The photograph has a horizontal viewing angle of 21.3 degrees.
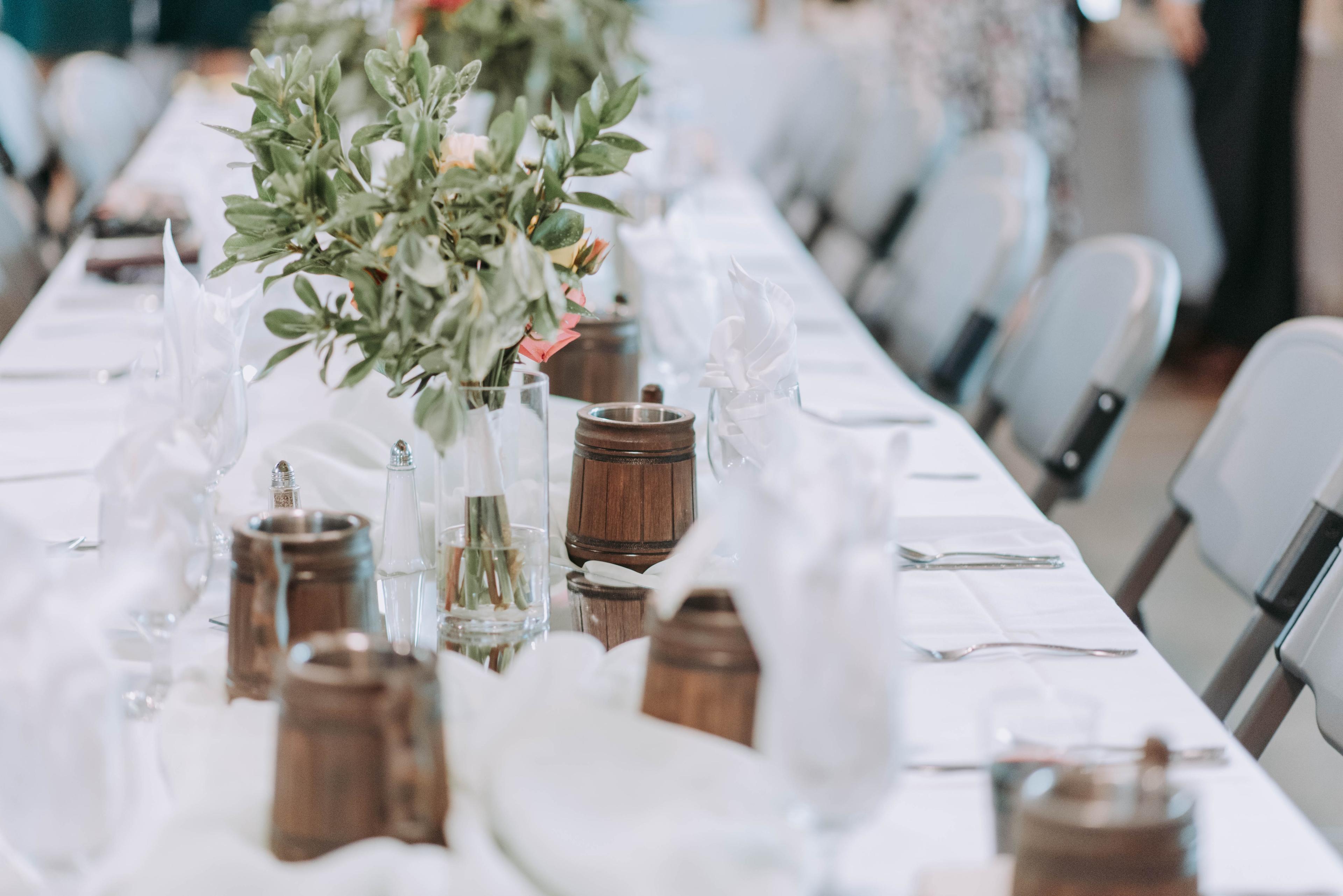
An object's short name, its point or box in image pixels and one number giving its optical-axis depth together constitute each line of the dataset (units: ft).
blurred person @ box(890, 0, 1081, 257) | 32.53
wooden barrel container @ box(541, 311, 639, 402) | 10.69
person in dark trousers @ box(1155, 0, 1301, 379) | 31.12
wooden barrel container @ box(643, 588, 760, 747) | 8.12
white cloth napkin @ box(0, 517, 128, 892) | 7.81
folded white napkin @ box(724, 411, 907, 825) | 7.63
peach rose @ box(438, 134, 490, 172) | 8.79
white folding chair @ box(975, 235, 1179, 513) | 11.95
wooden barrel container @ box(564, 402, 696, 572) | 9.29
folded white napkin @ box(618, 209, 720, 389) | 11.11
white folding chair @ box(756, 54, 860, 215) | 29.74
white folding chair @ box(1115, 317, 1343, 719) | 10.22
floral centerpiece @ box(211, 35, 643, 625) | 8.58
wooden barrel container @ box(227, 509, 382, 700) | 8.33
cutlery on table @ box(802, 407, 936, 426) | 11.57
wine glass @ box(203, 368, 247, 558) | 9.29
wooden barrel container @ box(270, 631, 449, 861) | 7.72
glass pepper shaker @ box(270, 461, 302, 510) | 9.49
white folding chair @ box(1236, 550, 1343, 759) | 9.61
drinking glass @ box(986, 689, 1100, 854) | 8.06
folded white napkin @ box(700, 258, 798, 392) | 9.60
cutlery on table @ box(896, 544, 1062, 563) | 9.86
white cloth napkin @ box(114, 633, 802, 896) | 7.69
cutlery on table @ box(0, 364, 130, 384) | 11.82
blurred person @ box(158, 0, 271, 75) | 44.58
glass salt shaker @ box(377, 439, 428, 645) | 9.29
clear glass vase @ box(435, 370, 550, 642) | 8.91
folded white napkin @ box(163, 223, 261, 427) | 9.23
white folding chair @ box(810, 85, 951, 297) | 23.71
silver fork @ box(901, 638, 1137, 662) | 9.13
